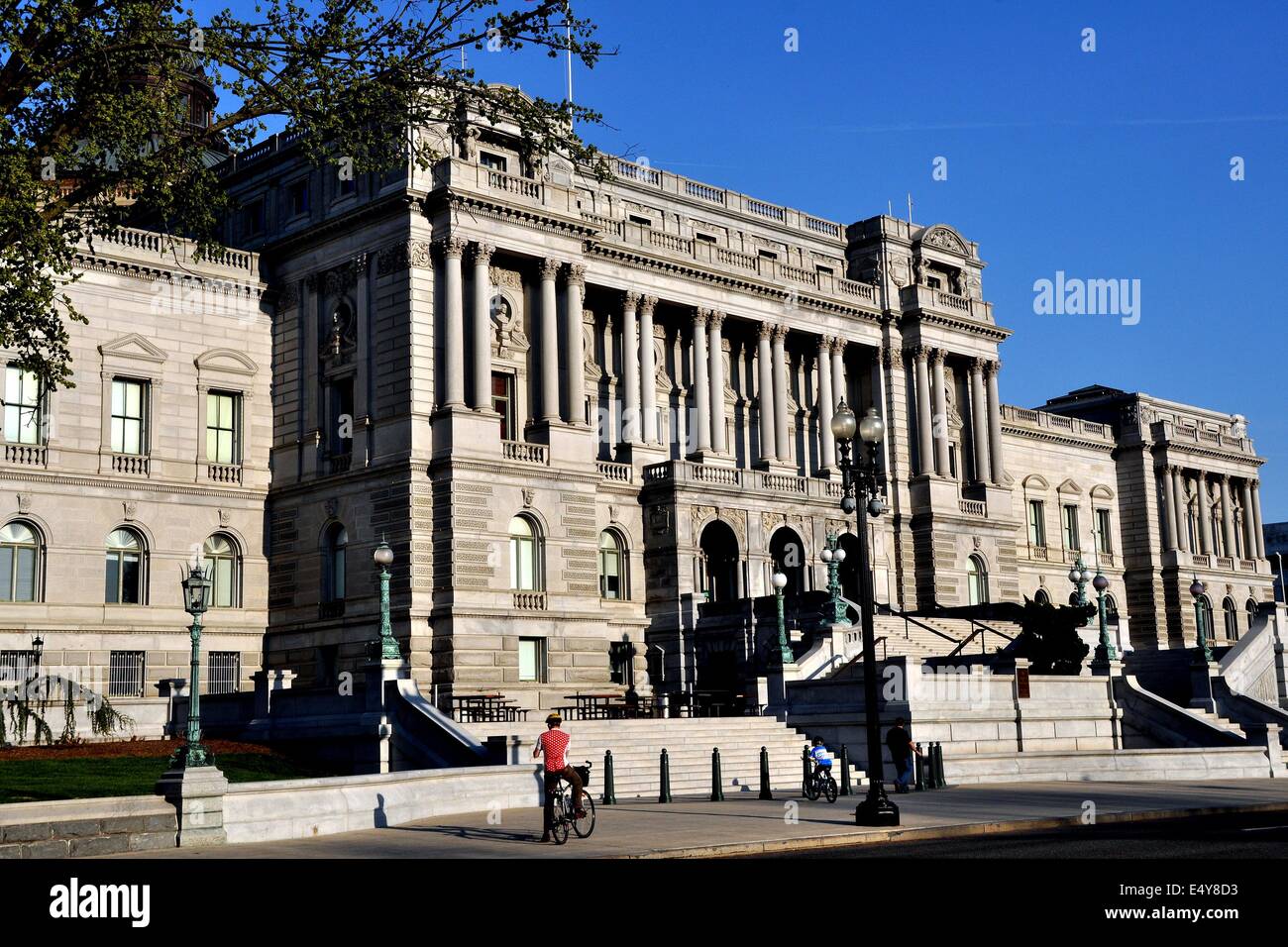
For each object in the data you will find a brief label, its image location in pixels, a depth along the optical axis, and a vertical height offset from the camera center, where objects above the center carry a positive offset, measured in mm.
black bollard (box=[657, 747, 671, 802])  33656 -2274
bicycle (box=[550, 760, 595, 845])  24219 -2020
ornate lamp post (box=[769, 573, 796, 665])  43750 +1233
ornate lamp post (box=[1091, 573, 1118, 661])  46438 +898
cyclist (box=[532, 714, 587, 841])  24325 -1177
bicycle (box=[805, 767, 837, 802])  33500 -2274
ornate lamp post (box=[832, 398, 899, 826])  26359 +1130
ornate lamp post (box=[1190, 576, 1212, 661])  54703 +2799
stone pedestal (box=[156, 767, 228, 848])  23578 -1621
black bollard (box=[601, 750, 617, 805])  33656 -2228
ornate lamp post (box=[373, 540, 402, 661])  37906 +1921
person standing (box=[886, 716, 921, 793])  34844 -1695
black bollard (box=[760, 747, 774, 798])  33344 -2049
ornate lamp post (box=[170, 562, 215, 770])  24922 +132
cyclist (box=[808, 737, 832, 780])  33438 -1703
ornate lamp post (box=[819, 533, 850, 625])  48406 +2811
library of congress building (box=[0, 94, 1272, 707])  50812 +8910
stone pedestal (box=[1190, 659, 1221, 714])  50375 -488
